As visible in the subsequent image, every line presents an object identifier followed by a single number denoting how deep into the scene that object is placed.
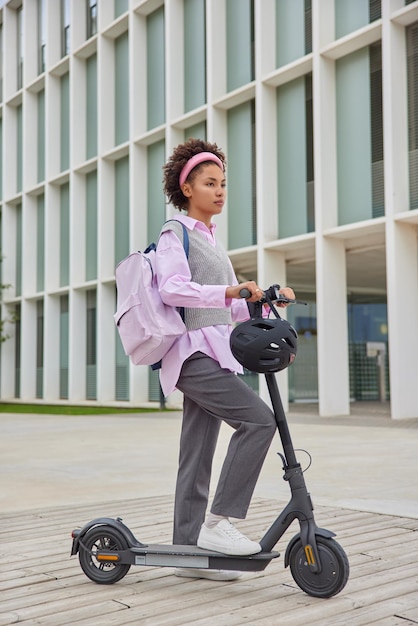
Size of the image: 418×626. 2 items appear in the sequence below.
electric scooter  2.90
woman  3.05
